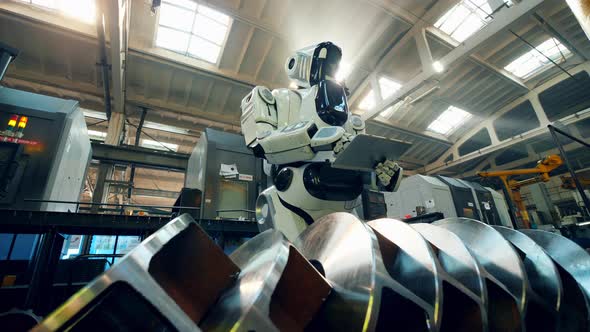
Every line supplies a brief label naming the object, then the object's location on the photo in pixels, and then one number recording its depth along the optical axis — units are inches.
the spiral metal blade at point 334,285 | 12.9
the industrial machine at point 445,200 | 165.6
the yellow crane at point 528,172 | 229.8
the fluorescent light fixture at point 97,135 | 320.2
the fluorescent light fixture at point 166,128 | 298.2
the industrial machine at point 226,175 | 115.1
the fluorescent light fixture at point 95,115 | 266.1
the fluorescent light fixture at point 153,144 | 347.9
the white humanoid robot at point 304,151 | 64.7
